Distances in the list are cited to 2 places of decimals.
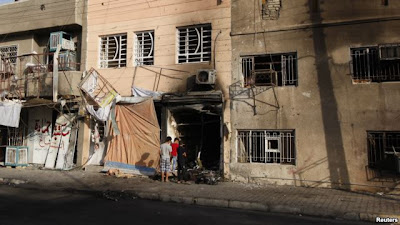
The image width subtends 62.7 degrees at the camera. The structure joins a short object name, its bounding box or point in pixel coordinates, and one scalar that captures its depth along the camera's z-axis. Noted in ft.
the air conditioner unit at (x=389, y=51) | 33.32
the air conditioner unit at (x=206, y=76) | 39.06
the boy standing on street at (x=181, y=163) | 37.63
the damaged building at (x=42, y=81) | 46.37
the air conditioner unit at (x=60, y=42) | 47.98
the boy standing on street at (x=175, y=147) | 38.81
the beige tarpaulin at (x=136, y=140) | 41.88
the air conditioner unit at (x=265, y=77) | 38.45
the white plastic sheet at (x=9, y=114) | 46.26
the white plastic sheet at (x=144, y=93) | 42.42
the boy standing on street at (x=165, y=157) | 37.45
